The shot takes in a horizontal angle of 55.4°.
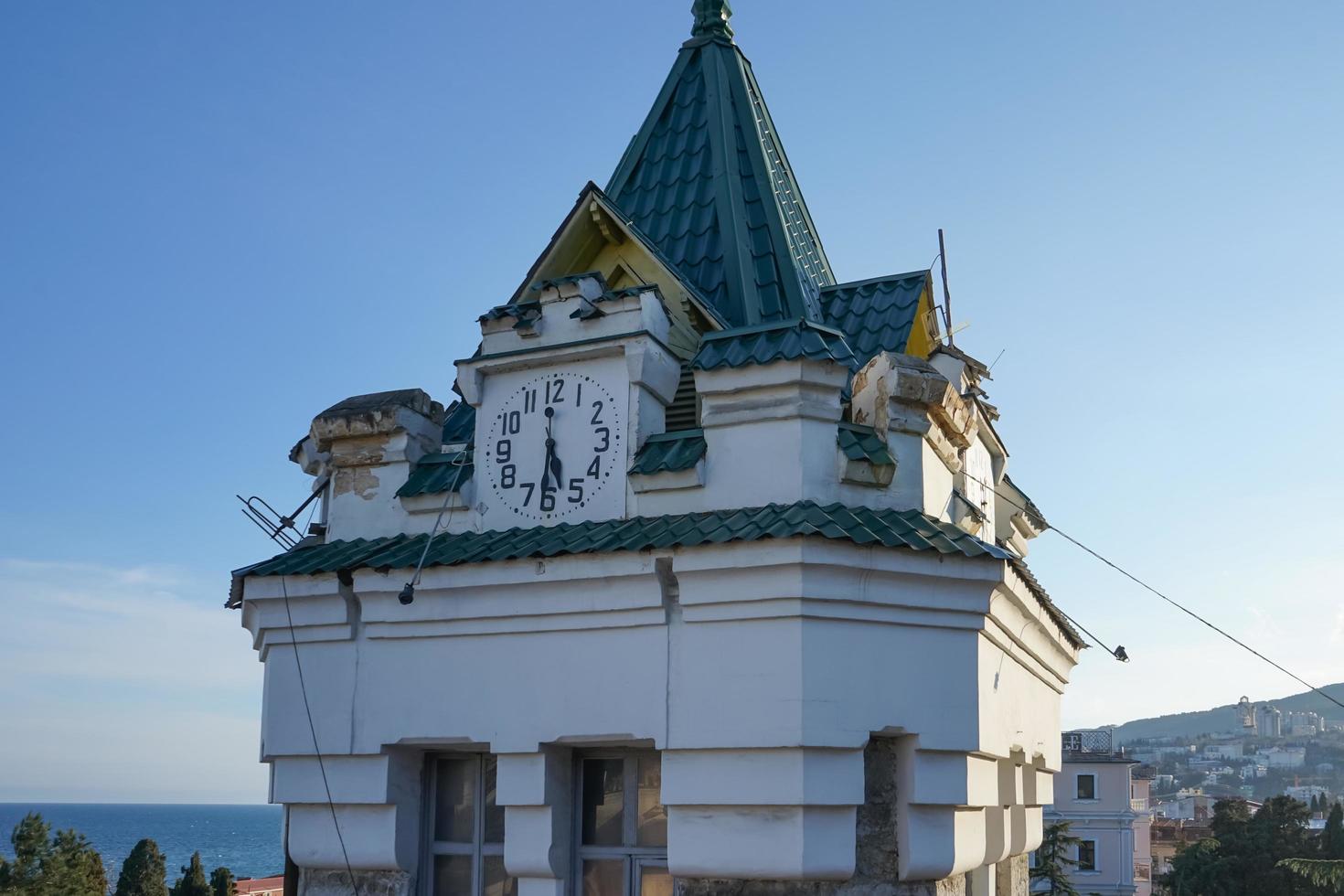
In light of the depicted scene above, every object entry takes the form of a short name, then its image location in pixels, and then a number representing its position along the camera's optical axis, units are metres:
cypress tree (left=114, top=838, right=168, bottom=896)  63.09
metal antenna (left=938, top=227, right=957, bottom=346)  12.59
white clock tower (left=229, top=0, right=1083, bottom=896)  8.47
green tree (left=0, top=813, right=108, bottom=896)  49.28
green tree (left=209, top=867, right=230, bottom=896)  64.06
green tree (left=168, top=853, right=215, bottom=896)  62.12
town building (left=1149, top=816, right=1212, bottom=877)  102.38
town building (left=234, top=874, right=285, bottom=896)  99.30
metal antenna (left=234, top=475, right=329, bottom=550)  11.06
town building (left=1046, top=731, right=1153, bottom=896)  66.12
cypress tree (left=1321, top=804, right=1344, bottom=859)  61.75
